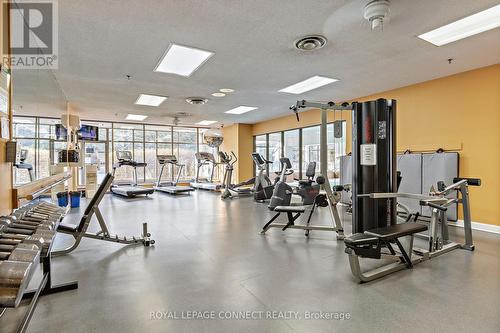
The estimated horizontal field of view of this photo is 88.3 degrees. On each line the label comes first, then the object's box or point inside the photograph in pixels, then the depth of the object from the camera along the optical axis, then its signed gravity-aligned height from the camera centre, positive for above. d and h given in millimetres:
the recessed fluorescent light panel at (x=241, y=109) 8320 +1902
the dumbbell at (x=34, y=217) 1687 -344
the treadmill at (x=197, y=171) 10375 -249
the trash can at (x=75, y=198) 6746 -831
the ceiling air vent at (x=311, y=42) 3564 +1761
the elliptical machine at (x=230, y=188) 8766 -822
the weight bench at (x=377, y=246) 2527 -810
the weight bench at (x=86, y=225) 3275 -774
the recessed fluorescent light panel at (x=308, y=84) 5483 +1843
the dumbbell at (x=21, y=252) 1040 -365
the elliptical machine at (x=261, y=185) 7711 -615
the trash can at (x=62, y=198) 6184 -784
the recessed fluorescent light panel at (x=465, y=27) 3102 +1797
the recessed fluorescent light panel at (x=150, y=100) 6961 +1903
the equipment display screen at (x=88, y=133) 9141 +1224
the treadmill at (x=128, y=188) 8719 -782
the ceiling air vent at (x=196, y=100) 7065 +1850
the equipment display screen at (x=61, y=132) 5446 +790
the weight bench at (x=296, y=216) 4219 -865
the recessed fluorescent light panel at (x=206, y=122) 11289 +1984
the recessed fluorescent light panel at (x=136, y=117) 9719 +1946
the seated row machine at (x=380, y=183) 3224 -242
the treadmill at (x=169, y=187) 9570 -830
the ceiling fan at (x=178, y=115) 9375 +1924
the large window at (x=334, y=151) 7393 +422
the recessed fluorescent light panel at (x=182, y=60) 4086 +1841
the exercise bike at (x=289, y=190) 4891 -543
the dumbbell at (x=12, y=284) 883 -408
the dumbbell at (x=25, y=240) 1231 -362
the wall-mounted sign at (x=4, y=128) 2065 +322
